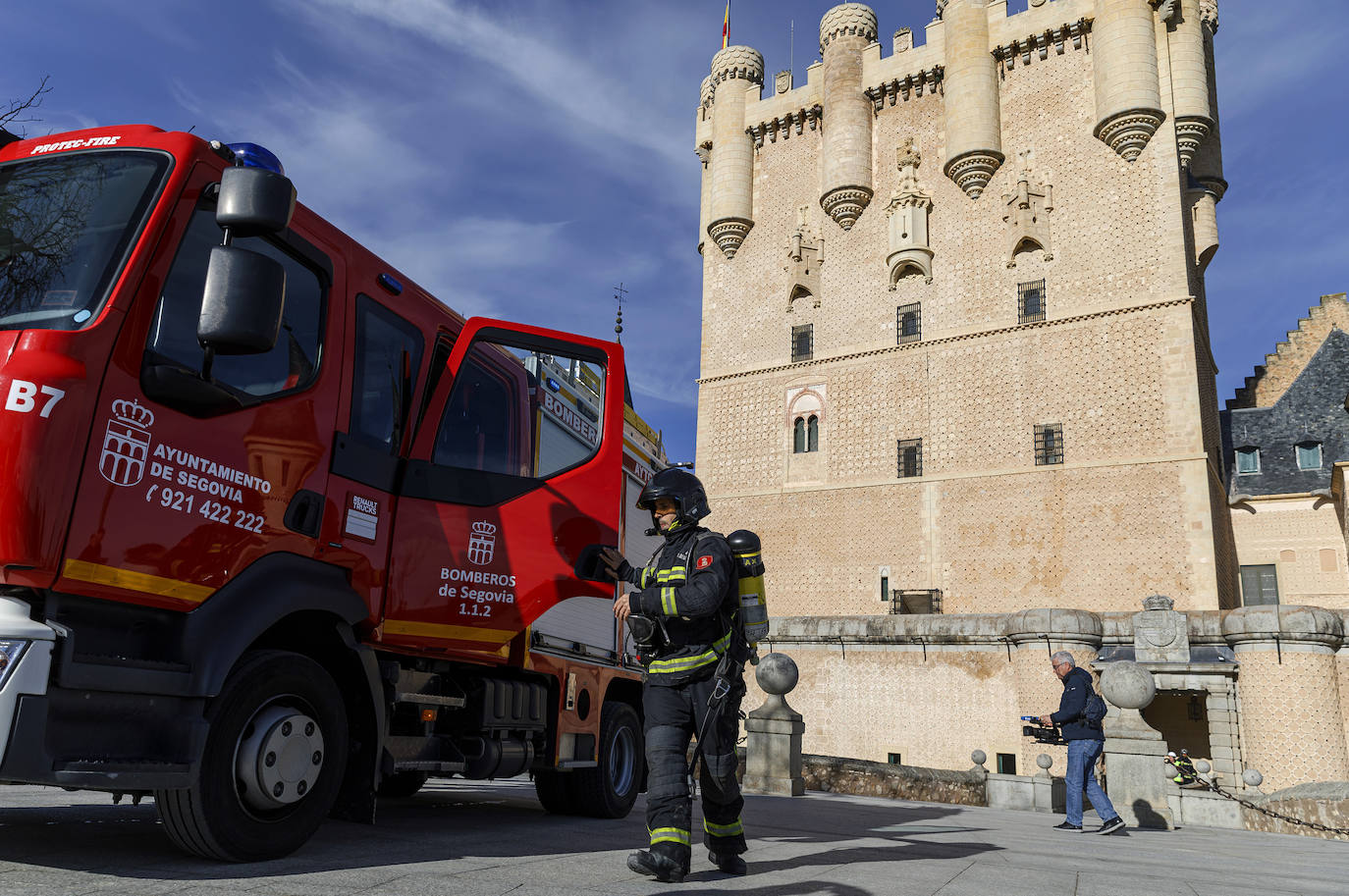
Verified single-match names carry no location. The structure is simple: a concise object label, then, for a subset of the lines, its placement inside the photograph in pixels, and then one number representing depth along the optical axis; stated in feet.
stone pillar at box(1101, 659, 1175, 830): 37.42
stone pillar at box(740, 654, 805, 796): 39.81
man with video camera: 29.99
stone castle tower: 89.66
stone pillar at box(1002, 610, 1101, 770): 69.97
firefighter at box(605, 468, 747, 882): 14.38
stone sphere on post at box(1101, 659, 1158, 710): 37.70
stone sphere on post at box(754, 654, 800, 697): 40.60
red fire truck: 10.93
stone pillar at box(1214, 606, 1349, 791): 63.31
